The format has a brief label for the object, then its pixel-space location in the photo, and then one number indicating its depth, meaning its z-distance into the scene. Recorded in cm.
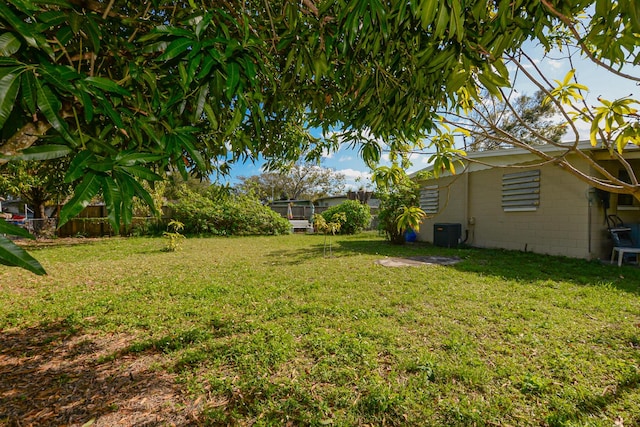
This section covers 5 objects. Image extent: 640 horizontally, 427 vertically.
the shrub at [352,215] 1656
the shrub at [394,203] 1088
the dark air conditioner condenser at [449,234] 966
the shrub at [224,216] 1502
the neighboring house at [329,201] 3119
